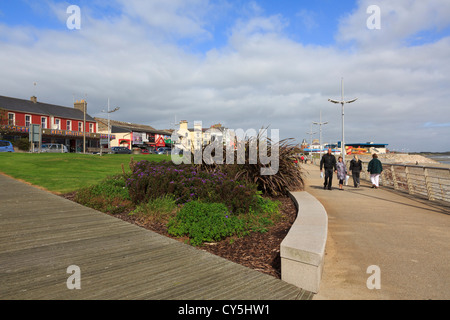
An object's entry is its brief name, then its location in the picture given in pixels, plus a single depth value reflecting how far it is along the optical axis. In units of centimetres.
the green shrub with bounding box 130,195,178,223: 617
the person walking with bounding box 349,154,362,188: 1416
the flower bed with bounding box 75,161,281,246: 513
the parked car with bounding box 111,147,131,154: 4732
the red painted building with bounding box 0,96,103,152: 4131
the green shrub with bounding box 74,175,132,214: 739
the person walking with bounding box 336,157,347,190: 1304
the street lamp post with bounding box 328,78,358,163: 3145
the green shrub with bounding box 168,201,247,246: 488
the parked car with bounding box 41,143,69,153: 3778
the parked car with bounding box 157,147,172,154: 6078
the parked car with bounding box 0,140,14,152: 3358
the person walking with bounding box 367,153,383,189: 1359
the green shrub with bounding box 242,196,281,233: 569
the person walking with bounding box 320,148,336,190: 1238
